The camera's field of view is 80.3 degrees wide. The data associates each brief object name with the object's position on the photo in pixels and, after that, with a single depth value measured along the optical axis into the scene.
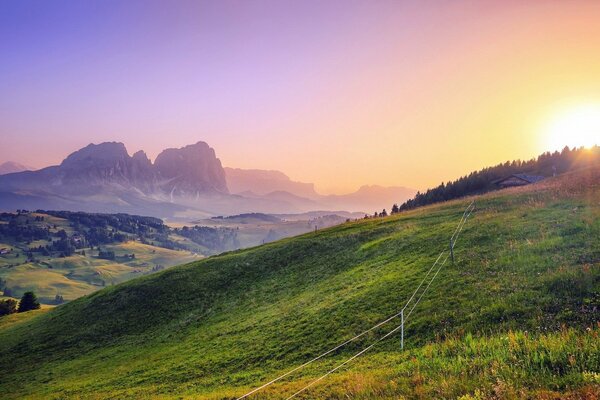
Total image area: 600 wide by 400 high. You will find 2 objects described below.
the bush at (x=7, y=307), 93.35
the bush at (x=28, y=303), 95.94
